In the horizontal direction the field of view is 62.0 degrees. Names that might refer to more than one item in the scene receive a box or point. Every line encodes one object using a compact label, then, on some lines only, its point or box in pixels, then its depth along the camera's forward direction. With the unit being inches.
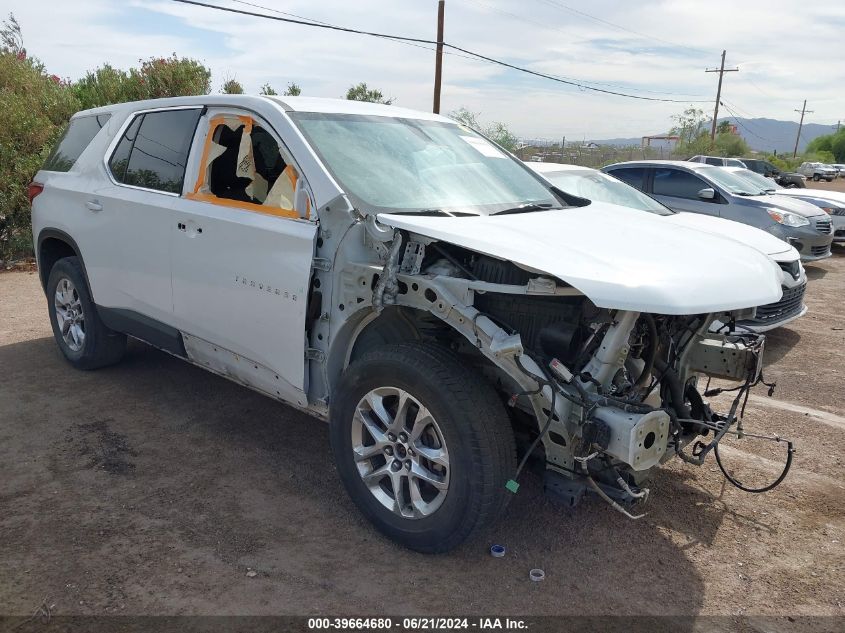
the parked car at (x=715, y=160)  972.5
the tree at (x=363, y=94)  841.5
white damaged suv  113.3
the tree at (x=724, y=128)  2418.6
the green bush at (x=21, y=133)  406.9
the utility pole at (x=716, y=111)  1883.6
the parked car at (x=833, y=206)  509.4
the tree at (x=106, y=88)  526.0
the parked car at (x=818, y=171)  2007.9
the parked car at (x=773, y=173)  1080.8
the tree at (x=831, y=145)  3516.2
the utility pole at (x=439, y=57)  844.6
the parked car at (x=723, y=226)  251.6
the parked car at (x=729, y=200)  387.5
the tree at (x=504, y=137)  1223.8
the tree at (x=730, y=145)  1975.1
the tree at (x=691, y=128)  2197.3
